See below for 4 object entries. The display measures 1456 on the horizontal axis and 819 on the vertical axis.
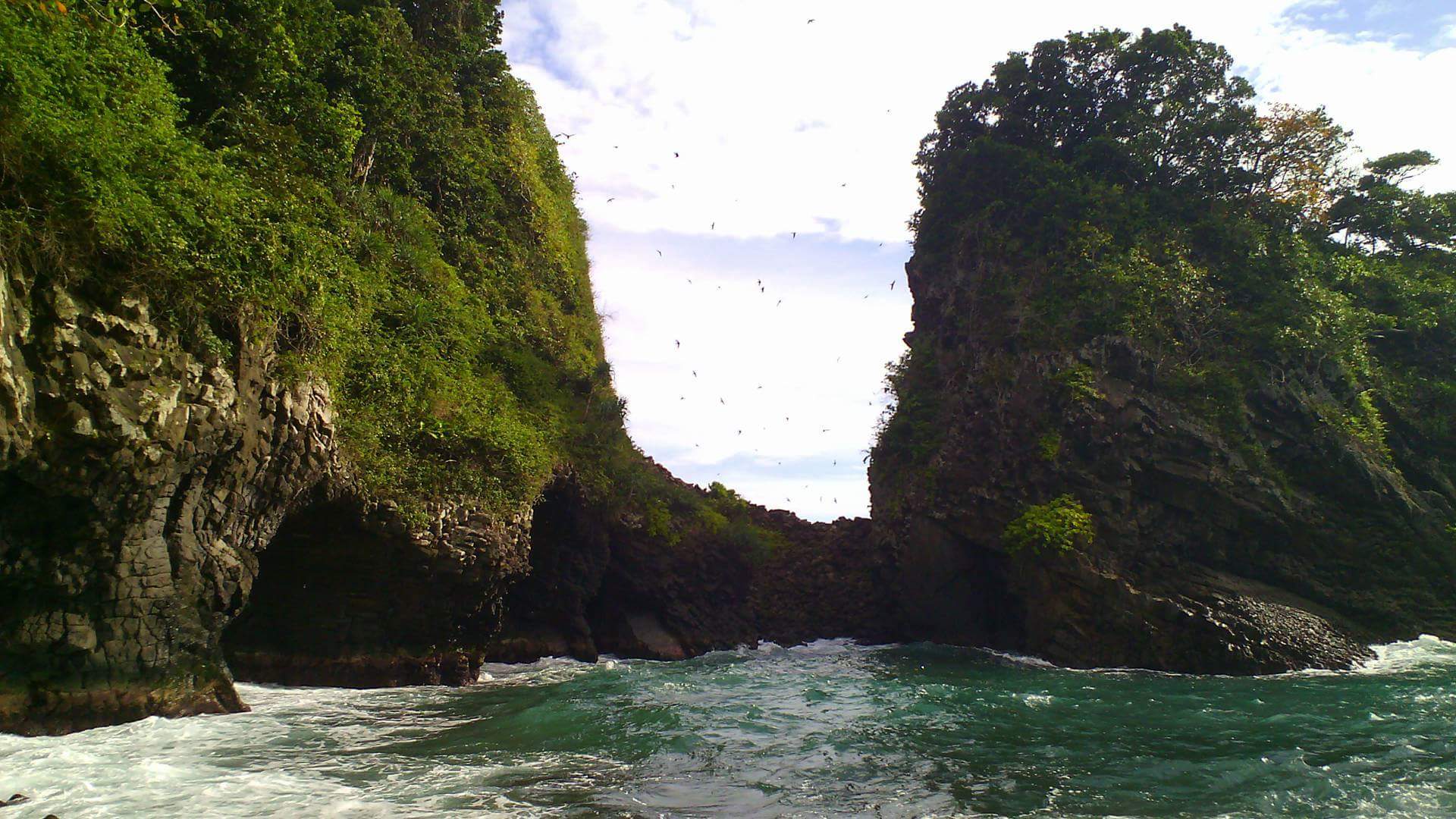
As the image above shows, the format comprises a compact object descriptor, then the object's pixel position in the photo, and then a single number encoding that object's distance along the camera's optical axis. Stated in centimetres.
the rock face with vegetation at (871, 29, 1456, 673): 1941
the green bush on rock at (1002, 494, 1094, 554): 1992
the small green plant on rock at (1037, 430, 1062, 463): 2111
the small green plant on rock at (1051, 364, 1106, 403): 2116
